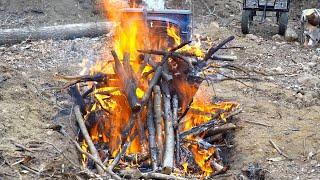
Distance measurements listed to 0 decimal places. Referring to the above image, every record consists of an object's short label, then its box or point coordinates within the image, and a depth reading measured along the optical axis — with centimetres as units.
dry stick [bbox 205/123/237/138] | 734
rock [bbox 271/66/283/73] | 1067
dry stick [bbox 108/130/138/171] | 617
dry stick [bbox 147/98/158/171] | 646
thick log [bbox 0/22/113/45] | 1198
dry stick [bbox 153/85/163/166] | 664
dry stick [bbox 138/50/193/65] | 724
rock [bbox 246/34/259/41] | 1291
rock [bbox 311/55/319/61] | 1143
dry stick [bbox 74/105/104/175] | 620
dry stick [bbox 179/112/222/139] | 716
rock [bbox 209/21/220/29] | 1367
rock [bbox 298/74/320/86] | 961
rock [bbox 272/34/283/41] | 1298
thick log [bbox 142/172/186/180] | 589
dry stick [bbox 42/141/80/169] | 576
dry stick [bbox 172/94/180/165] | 674
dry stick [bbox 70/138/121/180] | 572
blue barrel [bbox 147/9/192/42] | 835
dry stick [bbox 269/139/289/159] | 651
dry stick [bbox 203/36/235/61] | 729
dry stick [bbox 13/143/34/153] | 632
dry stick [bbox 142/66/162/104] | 689
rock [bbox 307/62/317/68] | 1094
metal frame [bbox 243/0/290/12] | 1273
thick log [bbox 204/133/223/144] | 740
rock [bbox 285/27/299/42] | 1289
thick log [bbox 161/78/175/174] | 617
